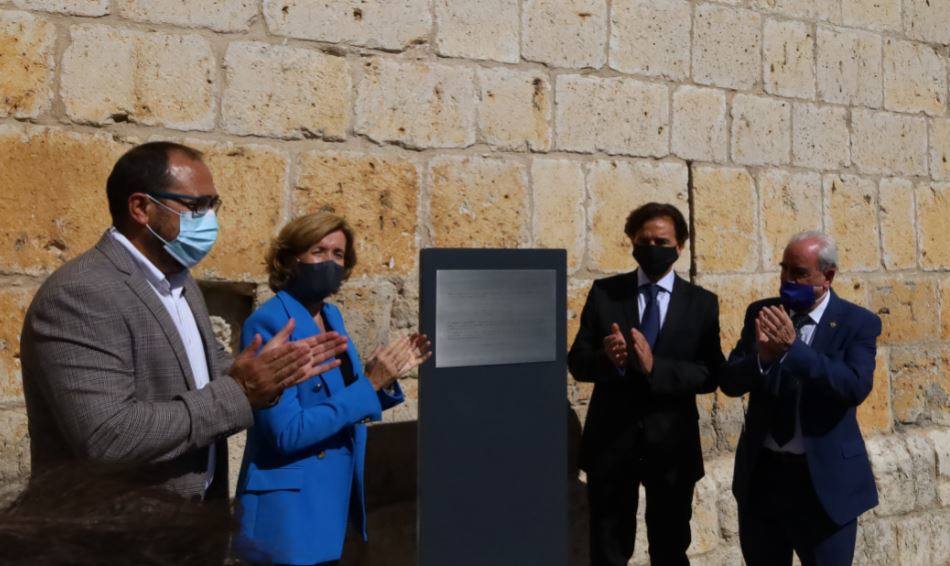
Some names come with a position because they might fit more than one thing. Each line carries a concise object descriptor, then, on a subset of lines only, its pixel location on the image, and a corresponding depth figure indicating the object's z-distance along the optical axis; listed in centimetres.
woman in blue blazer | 294
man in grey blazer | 224
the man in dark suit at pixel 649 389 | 384
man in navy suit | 353
